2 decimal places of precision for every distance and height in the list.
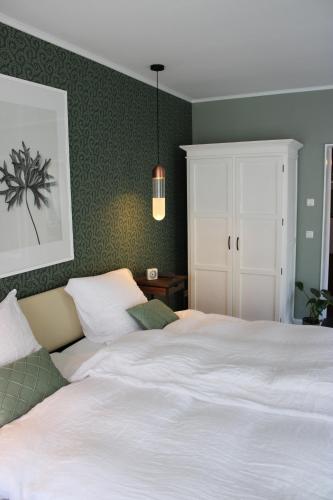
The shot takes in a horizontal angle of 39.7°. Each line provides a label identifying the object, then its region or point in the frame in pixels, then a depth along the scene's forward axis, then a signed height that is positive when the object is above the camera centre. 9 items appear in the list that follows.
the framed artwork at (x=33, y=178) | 2.79 +0.15
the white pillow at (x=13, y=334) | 2.32 -0.69
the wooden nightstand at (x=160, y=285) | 3.92 -0.73
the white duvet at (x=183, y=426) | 1.61 -0.96
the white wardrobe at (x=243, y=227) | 4.45 -0.28
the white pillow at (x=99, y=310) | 3.19 -0.76
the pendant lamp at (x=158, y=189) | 3.69 +0.09
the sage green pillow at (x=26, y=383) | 2.08 -0.87
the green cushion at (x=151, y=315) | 3.19 -0.81
